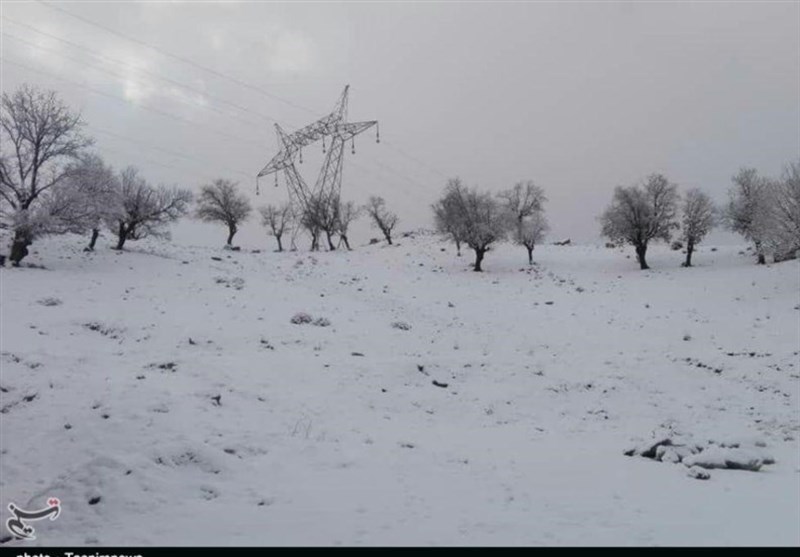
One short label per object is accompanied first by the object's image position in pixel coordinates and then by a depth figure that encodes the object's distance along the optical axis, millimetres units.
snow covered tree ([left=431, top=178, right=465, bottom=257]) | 53844
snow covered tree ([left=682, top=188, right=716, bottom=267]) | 50594
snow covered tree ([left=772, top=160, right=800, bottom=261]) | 33688
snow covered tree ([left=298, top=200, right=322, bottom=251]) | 69738
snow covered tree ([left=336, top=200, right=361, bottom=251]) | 78138
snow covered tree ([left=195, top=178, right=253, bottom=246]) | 70500
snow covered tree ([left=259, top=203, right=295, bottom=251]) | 85250
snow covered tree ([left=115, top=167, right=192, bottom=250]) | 41438
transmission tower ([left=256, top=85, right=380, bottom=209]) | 54500
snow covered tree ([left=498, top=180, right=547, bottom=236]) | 69812
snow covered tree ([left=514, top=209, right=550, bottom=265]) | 55031
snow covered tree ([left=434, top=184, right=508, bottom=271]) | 51156
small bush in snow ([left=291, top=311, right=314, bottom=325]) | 25170
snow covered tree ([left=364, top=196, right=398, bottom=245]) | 75625
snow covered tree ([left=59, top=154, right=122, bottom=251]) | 31656
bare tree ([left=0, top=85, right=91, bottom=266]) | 29875
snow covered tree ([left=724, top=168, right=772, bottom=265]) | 45531
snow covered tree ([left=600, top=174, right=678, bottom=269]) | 51156
